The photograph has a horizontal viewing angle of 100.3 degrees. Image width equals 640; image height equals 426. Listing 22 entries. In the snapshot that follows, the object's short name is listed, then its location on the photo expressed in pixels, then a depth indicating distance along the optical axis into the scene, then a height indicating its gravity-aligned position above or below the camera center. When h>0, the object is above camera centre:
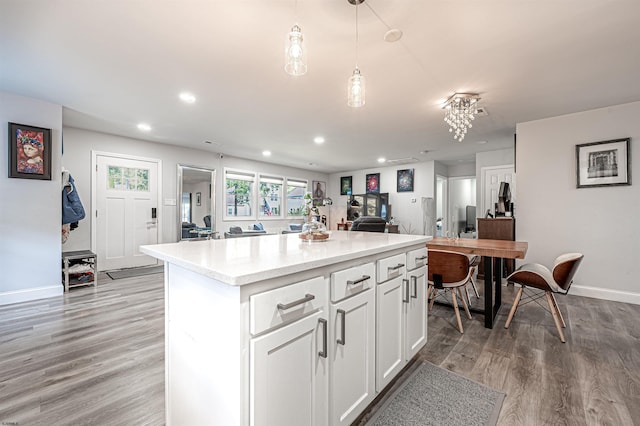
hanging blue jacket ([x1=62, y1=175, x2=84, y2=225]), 3.62 +0.11
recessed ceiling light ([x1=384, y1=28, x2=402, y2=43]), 1.92 +1.31
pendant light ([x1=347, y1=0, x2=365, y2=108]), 1.79 +0.84
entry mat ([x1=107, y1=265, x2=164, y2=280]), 4.42 -1.04
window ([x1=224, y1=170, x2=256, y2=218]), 6.50 +0.48
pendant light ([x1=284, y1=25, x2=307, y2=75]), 1.46 +0.89
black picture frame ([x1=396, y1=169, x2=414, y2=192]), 7.53 +0.92
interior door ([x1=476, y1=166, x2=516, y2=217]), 5.59 +0.65
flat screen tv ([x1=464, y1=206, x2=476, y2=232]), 7.96 -0.22
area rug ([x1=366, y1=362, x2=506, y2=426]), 1.41 -1.09
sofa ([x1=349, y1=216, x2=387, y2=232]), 4.32 -0.19
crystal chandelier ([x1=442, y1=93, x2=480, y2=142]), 3.05 +1.28
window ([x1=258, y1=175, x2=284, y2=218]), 7.23 +0.46
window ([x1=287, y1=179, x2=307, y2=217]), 8.02 +0.57
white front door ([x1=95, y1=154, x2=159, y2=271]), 4.71 +0.07
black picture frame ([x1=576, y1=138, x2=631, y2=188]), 3.32 +0.63
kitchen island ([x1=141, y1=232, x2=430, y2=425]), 0.85 -0.46
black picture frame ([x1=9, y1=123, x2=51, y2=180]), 3.15 +0.74
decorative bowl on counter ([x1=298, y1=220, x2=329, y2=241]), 1.73 -0.13
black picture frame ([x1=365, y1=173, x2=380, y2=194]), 8.19 +0.91
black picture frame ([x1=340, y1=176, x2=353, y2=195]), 8.79 +0.92
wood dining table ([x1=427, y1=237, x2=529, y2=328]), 2.28 -0.34
